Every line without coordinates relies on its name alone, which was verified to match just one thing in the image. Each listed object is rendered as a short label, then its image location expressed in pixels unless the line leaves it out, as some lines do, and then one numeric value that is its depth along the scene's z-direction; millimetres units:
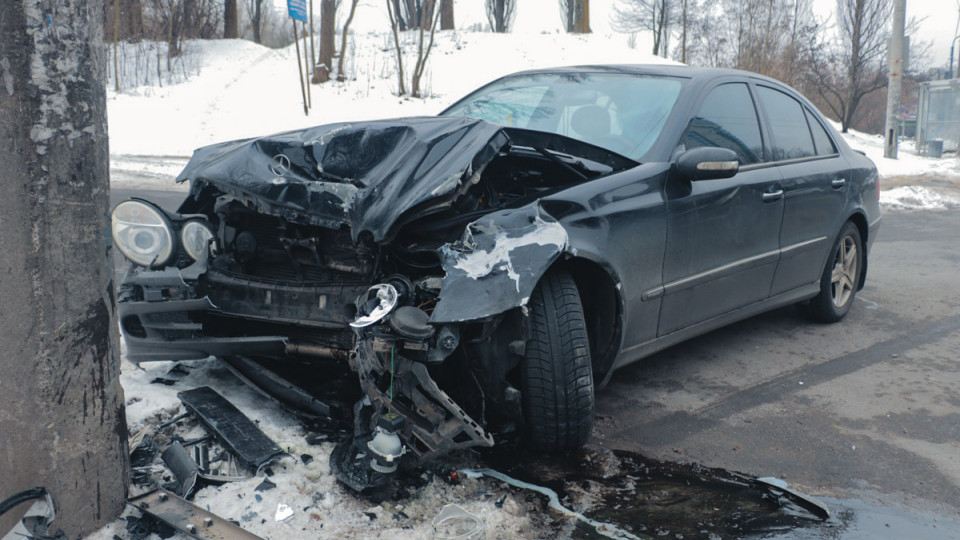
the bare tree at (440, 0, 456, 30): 31328
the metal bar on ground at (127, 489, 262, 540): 2318
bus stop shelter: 22234
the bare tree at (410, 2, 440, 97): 22078
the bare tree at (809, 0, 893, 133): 30016
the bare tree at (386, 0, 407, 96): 21222
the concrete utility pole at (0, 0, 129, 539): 2012
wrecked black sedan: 2711
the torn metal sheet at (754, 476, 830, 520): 2768
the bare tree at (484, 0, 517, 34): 37406
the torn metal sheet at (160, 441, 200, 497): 2621
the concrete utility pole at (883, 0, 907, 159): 16875
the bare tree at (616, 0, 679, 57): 40156
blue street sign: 16734
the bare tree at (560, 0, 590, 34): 29906
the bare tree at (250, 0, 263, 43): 35562
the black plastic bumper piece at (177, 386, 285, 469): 2854
